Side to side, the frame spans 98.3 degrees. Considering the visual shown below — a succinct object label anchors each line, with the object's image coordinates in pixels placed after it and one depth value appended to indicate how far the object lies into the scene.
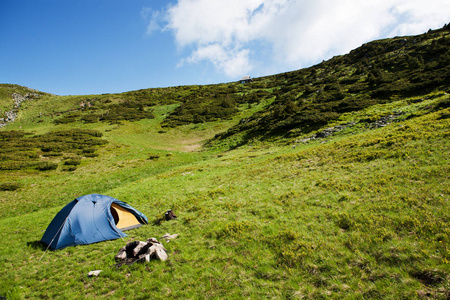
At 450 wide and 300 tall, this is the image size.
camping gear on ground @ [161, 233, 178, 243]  10.59
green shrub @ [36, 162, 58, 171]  30.40
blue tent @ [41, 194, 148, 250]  11.13
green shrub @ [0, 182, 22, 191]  23.28
